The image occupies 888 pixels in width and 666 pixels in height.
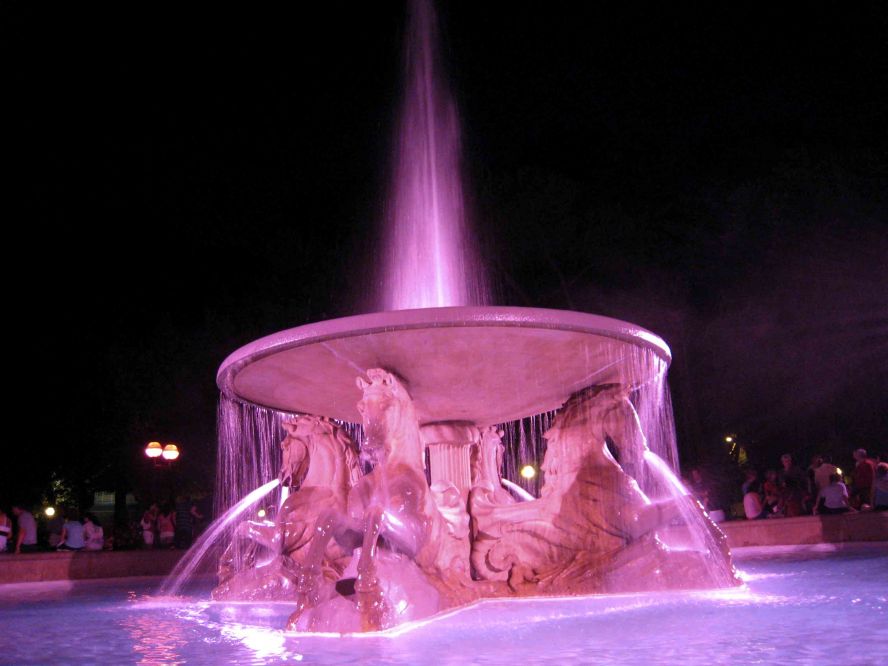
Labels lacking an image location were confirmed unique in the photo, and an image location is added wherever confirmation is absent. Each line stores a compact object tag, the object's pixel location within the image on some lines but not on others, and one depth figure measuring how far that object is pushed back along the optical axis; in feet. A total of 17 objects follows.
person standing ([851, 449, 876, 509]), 38.34
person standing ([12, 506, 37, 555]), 45.01
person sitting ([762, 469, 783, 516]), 44.24
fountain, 18.24
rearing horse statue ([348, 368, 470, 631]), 18.15
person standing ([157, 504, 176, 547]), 50.26
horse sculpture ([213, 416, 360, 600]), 24.91
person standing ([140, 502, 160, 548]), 51.08
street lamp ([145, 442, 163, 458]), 53.26
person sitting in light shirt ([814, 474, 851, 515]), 38.40
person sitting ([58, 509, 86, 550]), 44.39
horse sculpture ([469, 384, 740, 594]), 21.90
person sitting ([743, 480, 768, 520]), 42.88
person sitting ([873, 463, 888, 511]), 36.22
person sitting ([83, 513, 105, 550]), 47.62
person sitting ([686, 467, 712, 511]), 43.34
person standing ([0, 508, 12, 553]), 44.60
